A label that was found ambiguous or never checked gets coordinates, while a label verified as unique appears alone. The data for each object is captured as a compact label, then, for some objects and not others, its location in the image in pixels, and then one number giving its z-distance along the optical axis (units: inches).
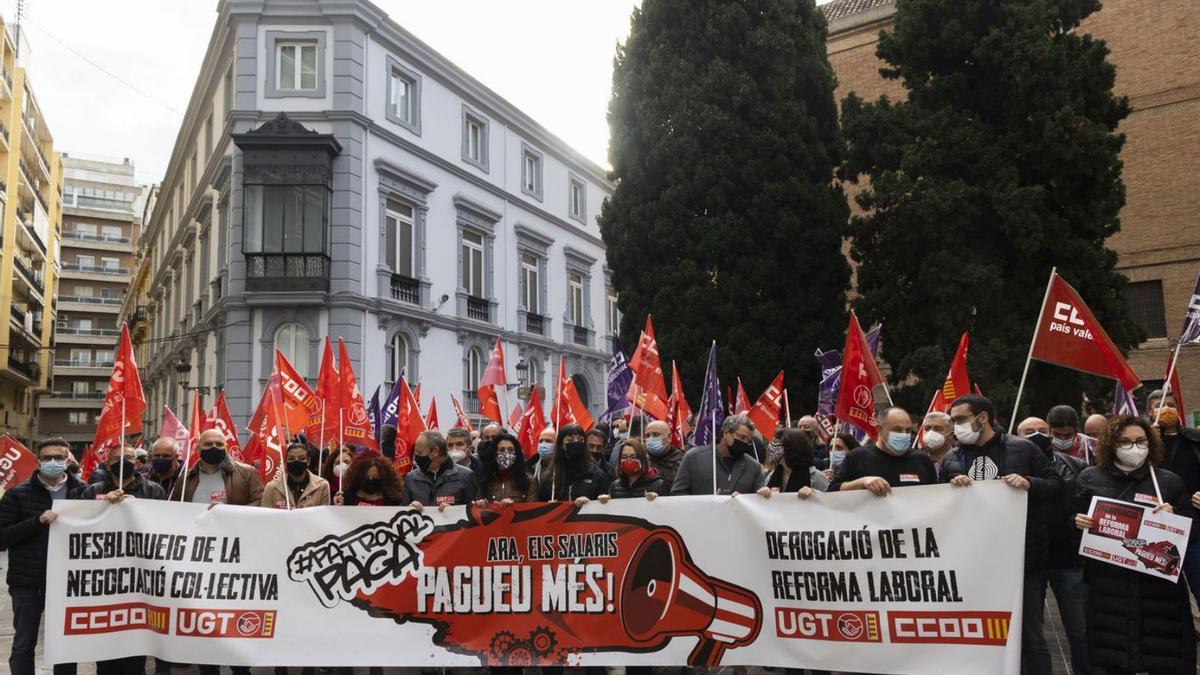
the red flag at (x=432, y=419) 535.8
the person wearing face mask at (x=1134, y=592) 197.6
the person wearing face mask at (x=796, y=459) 269.6
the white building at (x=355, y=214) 894.4
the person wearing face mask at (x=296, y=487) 275.0
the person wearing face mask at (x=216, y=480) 275.4
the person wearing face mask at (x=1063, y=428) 301.6
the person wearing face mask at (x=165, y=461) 280.8
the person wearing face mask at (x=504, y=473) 270.4
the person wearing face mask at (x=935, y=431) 244.5
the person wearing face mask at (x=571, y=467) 271.1
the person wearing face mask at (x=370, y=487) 267.6
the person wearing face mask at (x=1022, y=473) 219.8
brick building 940.0
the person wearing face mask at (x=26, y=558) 239.3
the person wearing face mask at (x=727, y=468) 270.2
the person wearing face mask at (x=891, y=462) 232.7
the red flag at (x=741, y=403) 529.7
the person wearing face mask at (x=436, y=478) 275.1
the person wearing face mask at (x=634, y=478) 261.4
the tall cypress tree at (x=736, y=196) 764.0
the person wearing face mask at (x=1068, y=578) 236.8
